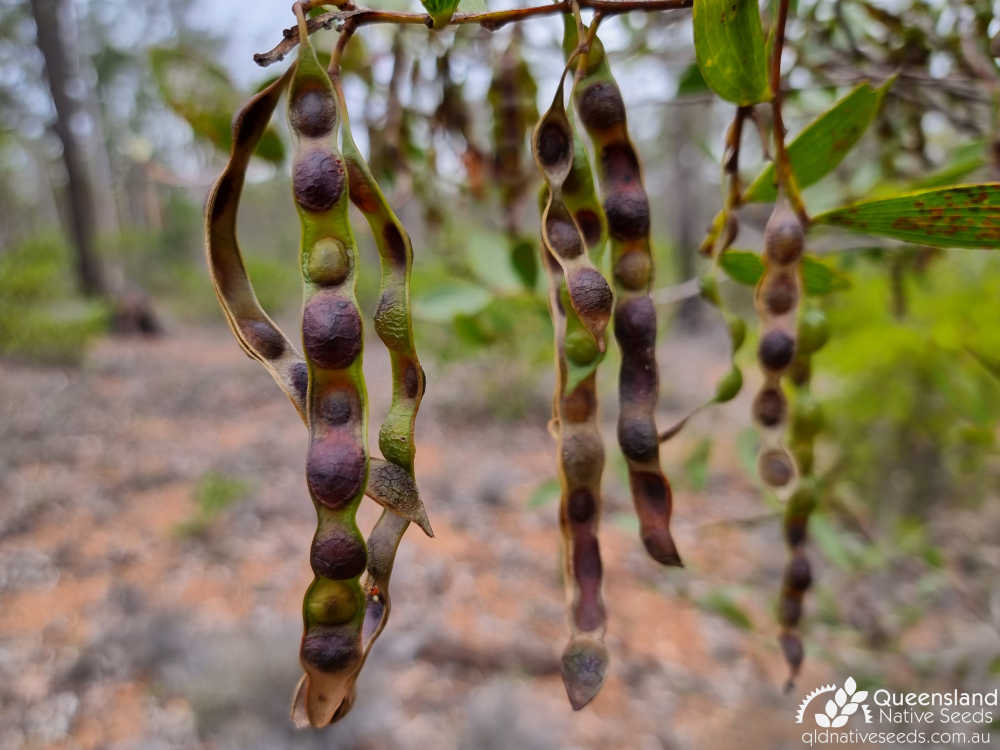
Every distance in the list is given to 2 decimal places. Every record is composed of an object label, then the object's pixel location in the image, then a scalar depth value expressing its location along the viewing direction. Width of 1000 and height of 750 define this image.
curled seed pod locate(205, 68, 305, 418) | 0.10
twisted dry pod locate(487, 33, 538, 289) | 0.22
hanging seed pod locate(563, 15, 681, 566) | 0.11
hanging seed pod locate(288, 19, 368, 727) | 0.09
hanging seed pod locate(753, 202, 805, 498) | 0.12
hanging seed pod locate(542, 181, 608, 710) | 0.11
